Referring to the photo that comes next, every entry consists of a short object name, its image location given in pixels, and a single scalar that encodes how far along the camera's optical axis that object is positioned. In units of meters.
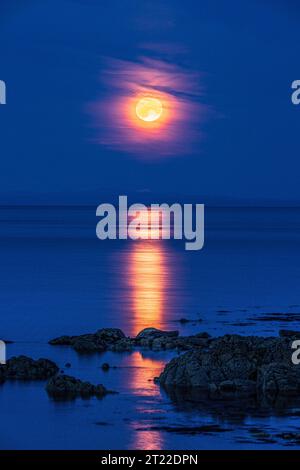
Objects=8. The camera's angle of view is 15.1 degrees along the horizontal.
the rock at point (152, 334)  37.81
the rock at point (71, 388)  29.67
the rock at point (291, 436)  24.98
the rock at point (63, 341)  38.42
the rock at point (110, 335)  37.91
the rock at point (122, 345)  36.81
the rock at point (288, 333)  38.12
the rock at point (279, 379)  29.41
